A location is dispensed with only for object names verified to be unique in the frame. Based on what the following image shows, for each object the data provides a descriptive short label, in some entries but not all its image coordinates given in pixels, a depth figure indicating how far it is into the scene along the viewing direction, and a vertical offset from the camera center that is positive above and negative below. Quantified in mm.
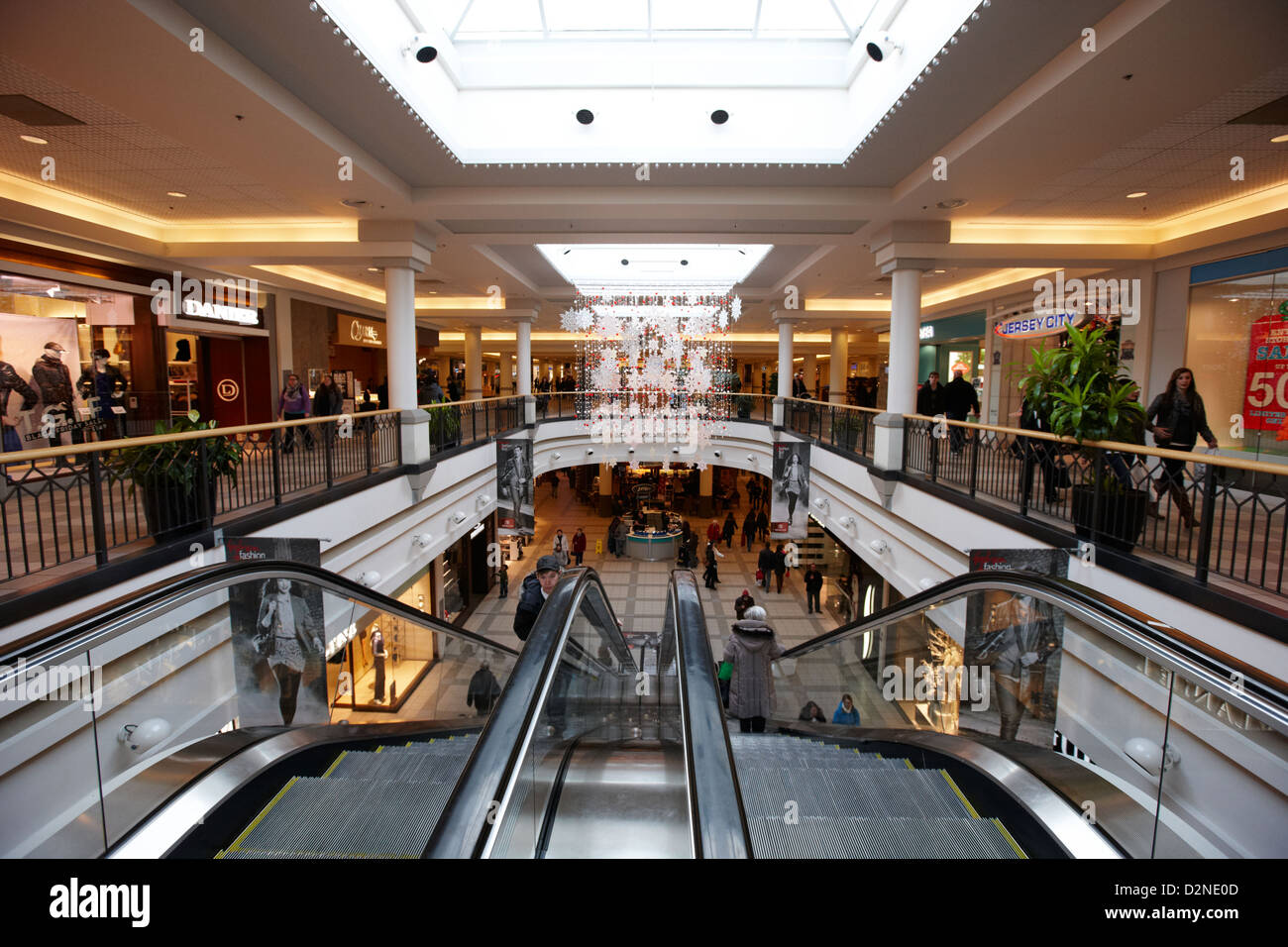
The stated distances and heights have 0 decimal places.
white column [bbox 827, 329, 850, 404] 22344 +1144
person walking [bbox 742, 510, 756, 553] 20984 -4263
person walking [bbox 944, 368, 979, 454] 10328 -18
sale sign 7773 +273
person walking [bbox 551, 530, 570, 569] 16570 -3930
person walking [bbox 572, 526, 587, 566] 17953 -4084
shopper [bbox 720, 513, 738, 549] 20938 -4280
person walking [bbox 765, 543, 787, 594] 16484 -4272
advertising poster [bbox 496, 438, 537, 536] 14305 -2088
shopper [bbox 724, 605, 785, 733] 5434 -2320
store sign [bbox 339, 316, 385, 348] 17156 +1719
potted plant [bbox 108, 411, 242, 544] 5141 -698
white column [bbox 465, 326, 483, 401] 22750 +1217
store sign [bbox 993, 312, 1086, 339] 12641 +1450
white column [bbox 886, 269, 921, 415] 9312 +761
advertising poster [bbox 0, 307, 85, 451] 8227 +277
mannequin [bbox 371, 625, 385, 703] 4367 -1853
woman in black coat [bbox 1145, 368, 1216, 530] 6125 -159
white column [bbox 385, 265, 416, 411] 9672 +1000
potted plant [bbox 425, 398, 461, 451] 11070 -537
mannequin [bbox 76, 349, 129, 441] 9508 +63
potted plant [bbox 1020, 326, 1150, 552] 5312 -95
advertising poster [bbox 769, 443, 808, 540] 13703 -2018
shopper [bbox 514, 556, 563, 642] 6703 -2138
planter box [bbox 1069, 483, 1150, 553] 5027 -950
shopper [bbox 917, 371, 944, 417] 11133 -20
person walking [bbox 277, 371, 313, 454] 10133 -108
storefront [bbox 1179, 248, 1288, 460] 7828 +640
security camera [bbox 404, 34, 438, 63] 5594 +3010
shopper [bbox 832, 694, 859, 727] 5871 -2855
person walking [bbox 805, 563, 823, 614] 15070 -4397
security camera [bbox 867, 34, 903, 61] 5461 +2999
